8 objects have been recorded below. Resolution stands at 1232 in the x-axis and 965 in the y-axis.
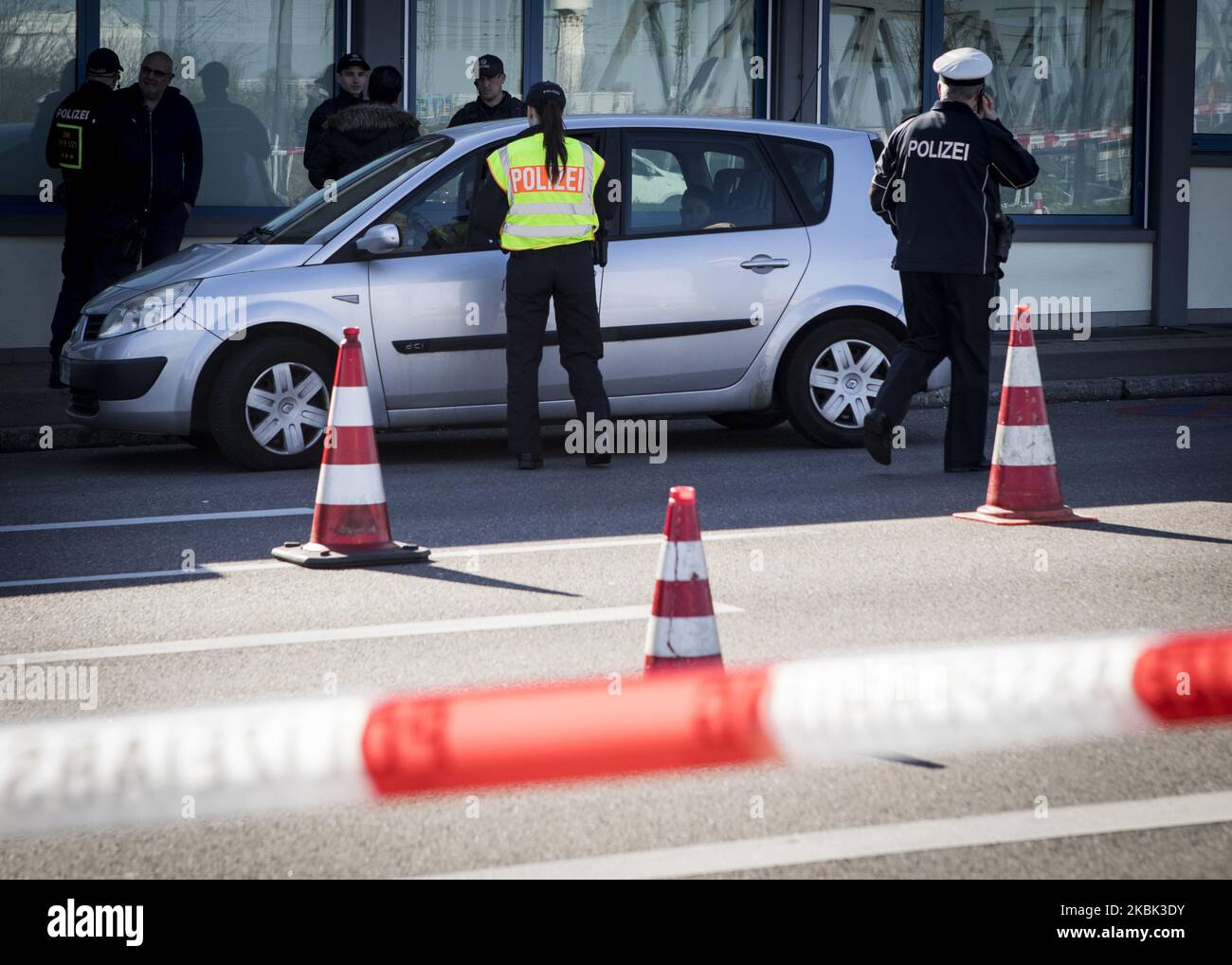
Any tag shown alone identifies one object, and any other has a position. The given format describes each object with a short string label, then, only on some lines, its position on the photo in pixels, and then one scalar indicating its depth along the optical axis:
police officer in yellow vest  18.16
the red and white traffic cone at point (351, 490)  13.61
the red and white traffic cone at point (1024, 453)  15.19
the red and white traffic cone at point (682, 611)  8.52
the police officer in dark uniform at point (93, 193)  24.22
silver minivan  18.27
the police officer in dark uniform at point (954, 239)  17.78
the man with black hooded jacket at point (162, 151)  24.48
